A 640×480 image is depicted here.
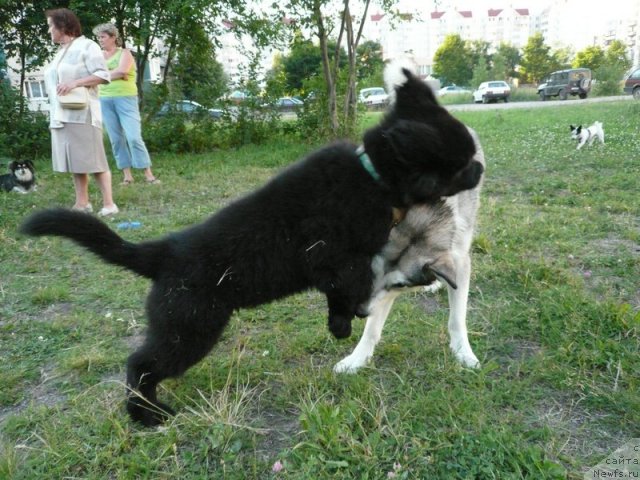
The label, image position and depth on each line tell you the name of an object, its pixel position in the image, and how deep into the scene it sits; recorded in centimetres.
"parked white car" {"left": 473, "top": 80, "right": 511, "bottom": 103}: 3803
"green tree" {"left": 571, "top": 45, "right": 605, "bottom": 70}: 5202
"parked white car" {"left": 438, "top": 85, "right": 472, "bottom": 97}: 4348
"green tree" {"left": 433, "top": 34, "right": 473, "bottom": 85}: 6481
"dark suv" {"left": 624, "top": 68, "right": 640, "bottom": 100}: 2511
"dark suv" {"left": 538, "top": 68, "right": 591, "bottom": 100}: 3447
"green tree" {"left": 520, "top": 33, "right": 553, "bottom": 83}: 5766
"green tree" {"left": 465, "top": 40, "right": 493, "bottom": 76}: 6575
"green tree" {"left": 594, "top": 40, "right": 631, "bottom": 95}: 3406
